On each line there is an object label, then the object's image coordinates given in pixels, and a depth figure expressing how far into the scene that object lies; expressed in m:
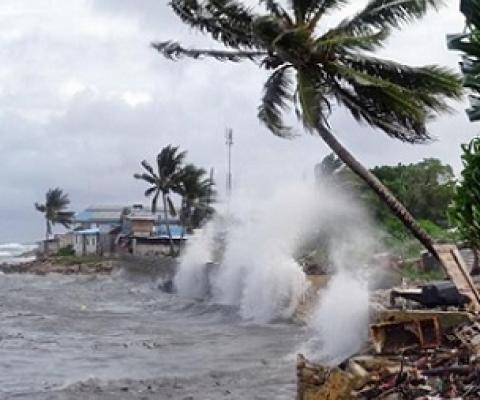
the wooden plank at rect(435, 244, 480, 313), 15.62
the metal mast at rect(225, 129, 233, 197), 68.88
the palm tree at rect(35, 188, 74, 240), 101.62
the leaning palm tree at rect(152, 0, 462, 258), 16.55
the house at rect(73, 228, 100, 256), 88.31
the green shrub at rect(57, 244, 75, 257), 91.43
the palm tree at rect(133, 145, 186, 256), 63.38
